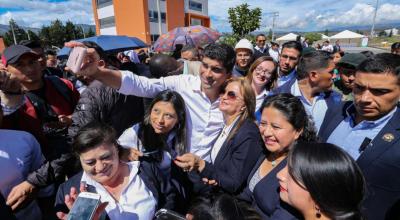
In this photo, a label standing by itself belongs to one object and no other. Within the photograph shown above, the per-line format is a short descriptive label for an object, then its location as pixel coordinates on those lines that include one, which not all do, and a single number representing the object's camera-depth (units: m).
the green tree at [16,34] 44.37
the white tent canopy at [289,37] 26.95
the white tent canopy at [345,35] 31.54
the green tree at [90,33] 51.86
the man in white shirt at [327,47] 19.42
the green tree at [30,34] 43.56
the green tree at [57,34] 46.44
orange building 33.38
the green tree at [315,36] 43.86
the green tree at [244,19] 23.36
